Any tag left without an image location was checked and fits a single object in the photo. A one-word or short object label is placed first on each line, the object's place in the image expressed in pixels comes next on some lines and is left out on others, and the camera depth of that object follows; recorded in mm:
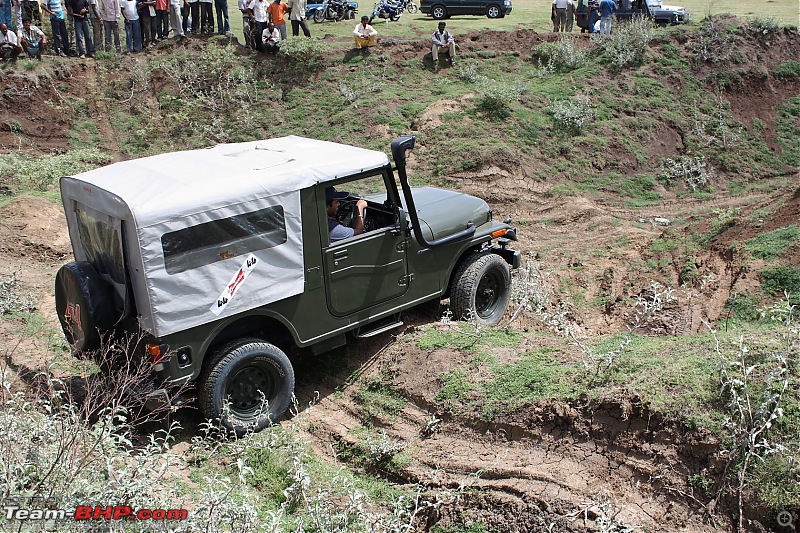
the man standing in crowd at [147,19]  17812
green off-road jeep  5891
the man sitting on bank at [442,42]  18234
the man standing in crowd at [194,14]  18872
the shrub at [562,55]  17891
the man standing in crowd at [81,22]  17078
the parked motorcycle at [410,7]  28411
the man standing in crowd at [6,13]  17266
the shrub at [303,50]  17938
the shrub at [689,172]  15057
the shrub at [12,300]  8578
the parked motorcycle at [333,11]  24312
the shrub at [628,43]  17672
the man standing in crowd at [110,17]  17641
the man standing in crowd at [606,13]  19859
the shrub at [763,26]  18609
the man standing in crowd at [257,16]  17891
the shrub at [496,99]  15906
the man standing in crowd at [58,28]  16922
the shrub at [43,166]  13102
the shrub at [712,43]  17875
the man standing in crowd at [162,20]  18205
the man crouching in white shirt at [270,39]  18000
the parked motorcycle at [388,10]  25523
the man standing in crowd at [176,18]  18422
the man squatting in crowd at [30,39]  17016
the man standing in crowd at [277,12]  18234
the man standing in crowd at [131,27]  17531
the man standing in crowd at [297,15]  19125
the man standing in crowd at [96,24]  17781
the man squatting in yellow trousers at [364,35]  18469
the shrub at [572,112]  15914
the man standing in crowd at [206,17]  19078
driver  7047
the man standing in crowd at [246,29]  18575
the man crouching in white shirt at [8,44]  16500
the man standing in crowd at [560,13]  21250
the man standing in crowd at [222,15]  18875
